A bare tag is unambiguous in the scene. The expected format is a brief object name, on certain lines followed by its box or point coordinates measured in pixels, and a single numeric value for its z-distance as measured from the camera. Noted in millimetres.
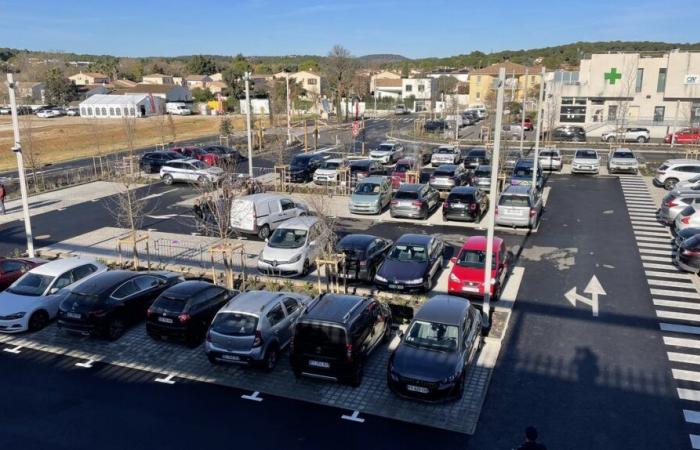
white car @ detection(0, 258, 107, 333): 13570
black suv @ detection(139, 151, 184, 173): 36125
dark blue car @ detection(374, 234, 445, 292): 15406
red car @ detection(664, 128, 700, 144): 45875
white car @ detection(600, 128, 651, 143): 49125
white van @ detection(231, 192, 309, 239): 21047
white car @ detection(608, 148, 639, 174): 34281
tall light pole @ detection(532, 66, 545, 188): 24578
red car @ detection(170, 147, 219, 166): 37338
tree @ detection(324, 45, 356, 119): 82944
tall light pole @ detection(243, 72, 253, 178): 25844
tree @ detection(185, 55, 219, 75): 134375
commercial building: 50538
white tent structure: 85500
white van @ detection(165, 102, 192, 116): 88625
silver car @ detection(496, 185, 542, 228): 21734
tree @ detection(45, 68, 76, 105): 101438
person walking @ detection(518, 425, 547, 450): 6867
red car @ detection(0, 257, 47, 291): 15797
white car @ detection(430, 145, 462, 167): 36812
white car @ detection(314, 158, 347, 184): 31641
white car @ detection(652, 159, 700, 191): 28750
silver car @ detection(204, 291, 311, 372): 11312
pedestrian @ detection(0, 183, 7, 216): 25222
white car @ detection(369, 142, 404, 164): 39281
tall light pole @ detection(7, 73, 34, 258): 17812
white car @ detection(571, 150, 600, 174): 34562
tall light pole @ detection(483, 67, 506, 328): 12609
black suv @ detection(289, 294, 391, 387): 10641
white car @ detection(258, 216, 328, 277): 17125
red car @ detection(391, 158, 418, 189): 30469
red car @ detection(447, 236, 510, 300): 14938
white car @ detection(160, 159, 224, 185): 32644
